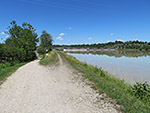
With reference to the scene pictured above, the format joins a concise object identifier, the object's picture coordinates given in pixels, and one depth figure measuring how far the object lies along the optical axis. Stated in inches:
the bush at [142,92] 197.8
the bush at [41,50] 1652.1
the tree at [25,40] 766.5
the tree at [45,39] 2135.0
